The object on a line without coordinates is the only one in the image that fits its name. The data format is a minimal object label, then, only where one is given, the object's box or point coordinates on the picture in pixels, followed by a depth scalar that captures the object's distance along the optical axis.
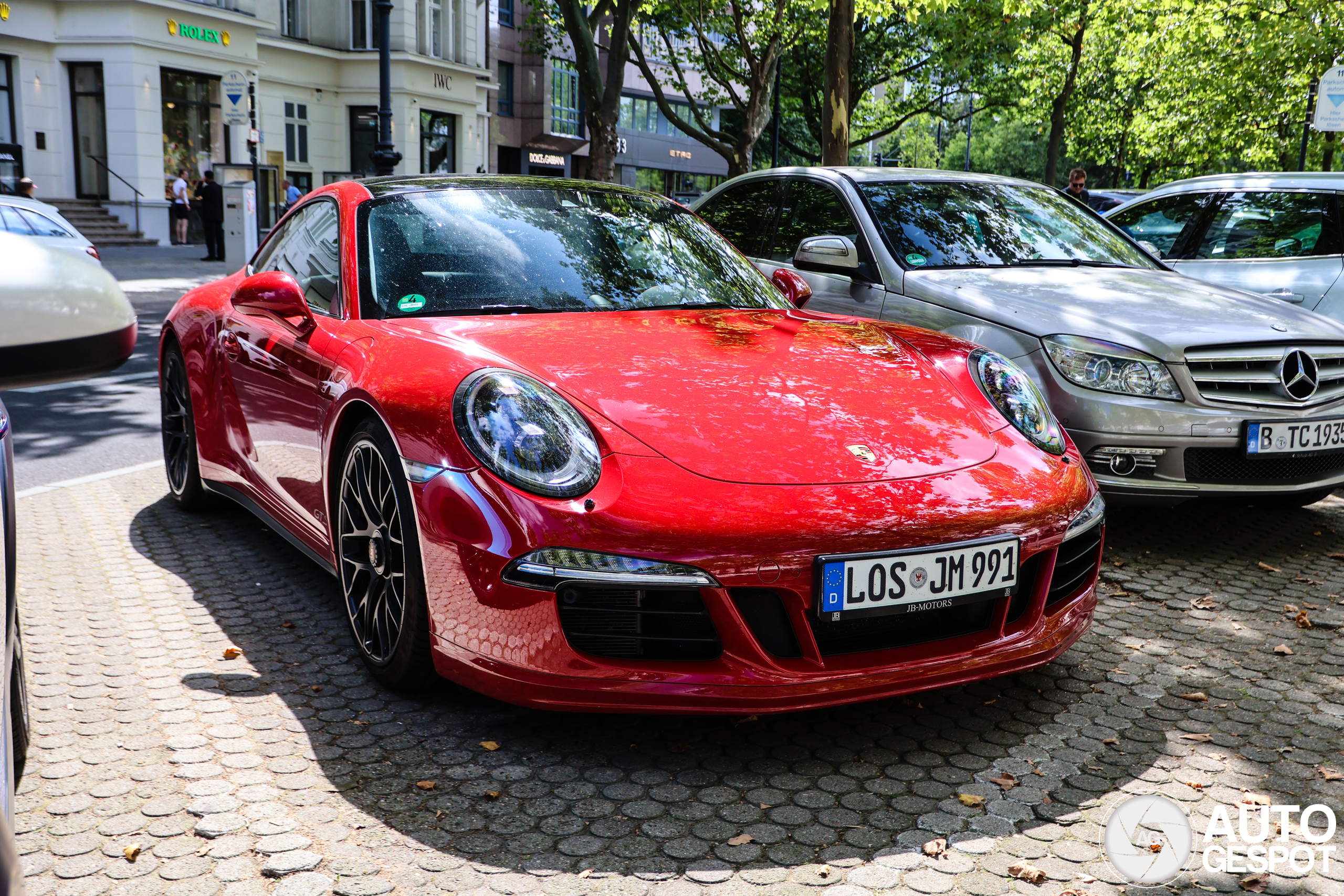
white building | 25.58
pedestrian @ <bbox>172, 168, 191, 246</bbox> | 26.11
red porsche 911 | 2.67
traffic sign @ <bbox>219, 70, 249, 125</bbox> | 17.98
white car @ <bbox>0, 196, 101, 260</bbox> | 11.33
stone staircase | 25.23
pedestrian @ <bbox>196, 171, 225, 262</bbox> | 22.27
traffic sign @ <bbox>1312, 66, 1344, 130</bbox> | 14.10
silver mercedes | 4.55
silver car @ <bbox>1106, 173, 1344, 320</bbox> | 6.82
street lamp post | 18.58
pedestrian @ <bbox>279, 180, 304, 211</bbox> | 27.75
